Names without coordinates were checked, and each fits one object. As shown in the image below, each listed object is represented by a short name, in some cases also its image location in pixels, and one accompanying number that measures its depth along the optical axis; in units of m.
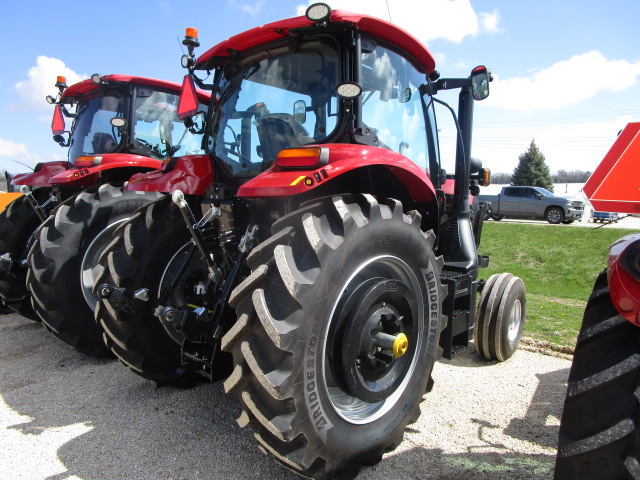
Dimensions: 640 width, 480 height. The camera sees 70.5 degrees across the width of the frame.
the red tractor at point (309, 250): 2.03
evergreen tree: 41.59
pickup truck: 20.64
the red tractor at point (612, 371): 1.40
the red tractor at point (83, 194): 3.91
